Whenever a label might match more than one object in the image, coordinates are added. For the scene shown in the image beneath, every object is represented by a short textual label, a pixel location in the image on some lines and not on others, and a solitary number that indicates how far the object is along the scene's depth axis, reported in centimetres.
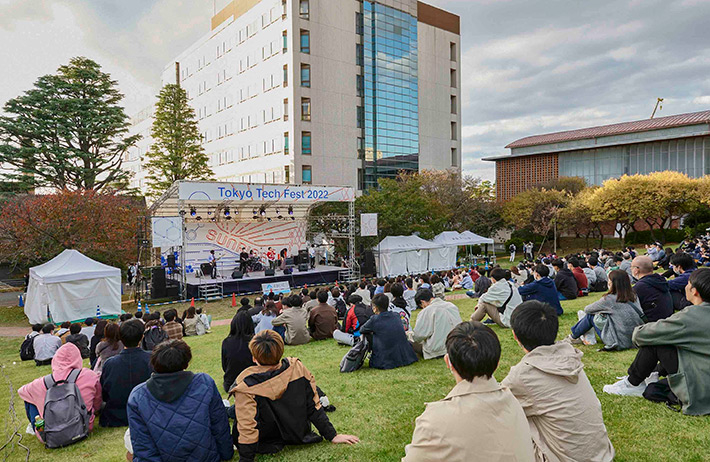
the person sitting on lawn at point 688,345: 322
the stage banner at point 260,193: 1755
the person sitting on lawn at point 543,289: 730
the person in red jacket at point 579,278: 1050
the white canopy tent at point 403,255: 2348
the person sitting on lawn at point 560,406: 238
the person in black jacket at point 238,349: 491
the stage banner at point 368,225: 2188
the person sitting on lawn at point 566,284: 985
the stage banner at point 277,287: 1903
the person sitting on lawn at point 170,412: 288
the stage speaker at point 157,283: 1764
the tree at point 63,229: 1745
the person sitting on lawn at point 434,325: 575
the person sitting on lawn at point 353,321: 741
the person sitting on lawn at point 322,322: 843
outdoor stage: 1853
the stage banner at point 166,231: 1620
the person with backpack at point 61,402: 413
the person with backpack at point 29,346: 972
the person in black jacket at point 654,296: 521
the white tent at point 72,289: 1391
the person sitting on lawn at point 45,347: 870
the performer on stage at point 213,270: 1969
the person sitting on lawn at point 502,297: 729
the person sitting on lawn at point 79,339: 765
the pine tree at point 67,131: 2633
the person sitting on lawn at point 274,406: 310
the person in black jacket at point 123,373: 450
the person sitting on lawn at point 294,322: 805
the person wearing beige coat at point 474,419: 192
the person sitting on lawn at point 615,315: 494
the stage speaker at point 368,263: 2306
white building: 3509
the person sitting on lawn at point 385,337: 554
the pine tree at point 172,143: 3209
